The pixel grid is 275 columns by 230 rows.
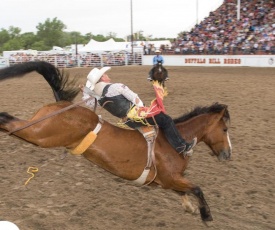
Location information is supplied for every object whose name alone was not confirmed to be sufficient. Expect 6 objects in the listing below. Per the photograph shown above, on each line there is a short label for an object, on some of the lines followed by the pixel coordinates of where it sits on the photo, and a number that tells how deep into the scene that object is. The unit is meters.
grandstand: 28.11
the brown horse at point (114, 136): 4.00
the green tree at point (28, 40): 107.94
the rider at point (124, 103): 4.45
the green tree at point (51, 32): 107.62
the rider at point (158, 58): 13.69
